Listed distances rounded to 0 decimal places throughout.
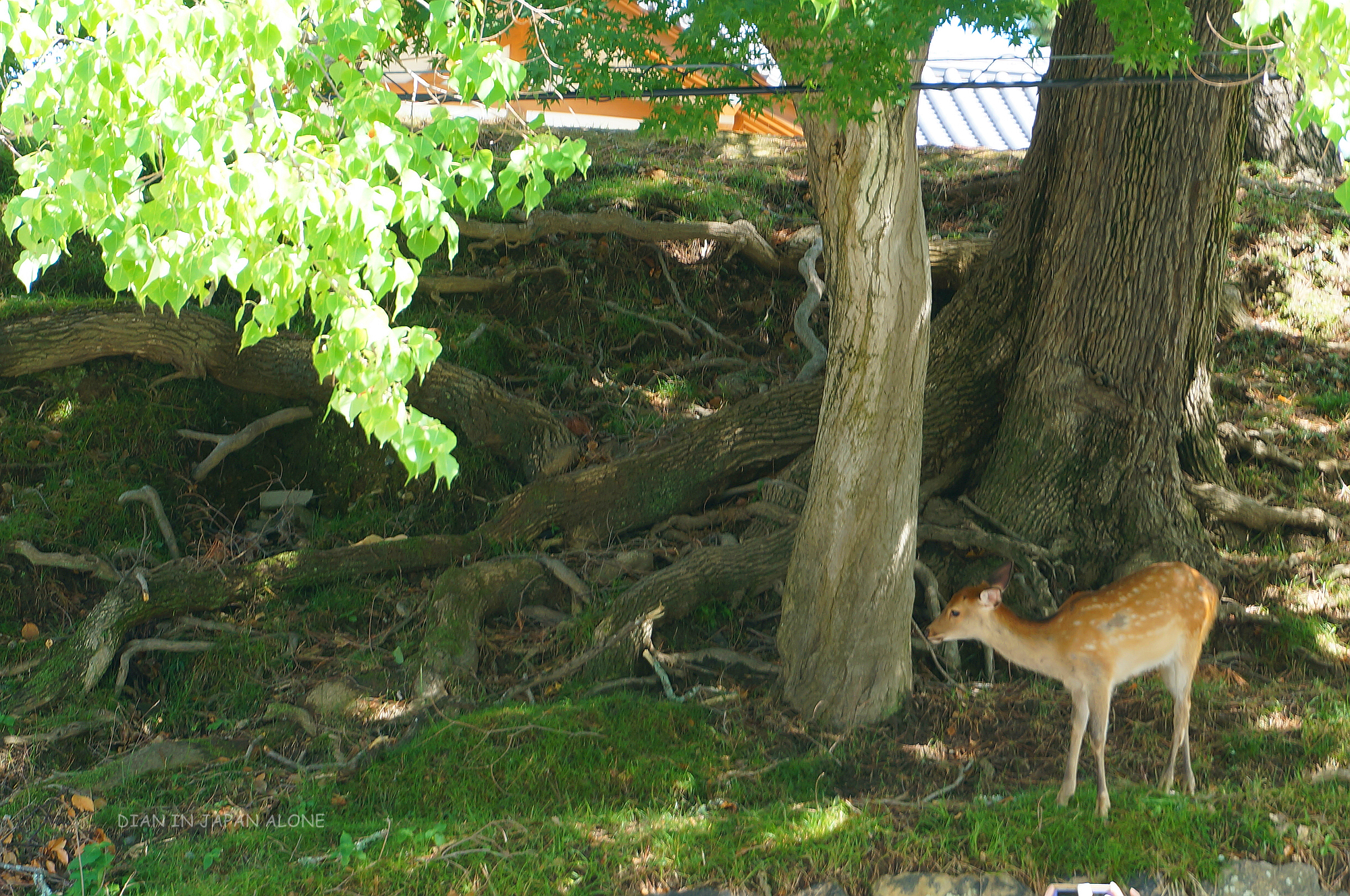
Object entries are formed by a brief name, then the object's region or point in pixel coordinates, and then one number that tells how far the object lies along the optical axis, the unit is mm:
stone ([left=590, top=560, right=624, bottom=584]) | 14492
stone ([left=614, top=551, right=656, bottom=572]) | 14703
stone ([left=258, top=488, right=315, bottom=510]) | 17141
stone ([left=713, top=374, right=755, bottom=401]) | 18937
